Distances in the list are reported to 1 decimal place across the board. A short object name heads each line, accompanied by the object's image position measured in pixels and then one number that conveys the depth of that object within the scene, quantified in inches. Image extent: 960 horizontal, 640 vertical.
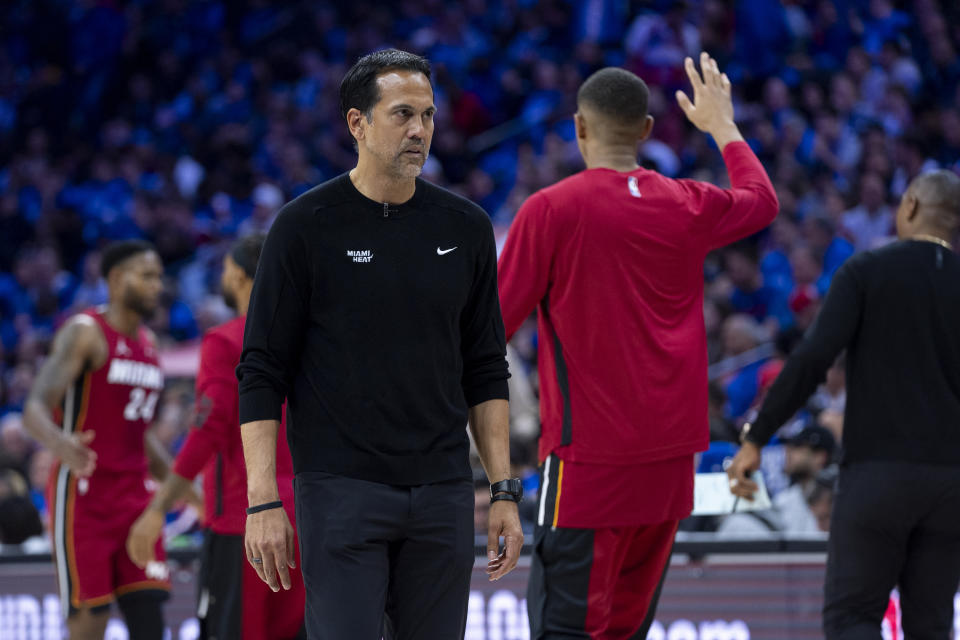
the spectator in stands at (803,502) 557.9
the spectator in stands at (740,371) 770.8
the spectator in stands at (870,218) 868.6
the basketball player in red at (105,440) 497.0
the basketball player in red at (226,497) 416.2
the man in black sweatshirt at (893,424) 377.4
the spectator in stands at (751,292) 857.5
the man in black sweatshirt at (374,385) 268.7
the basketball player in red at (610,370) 353.1
